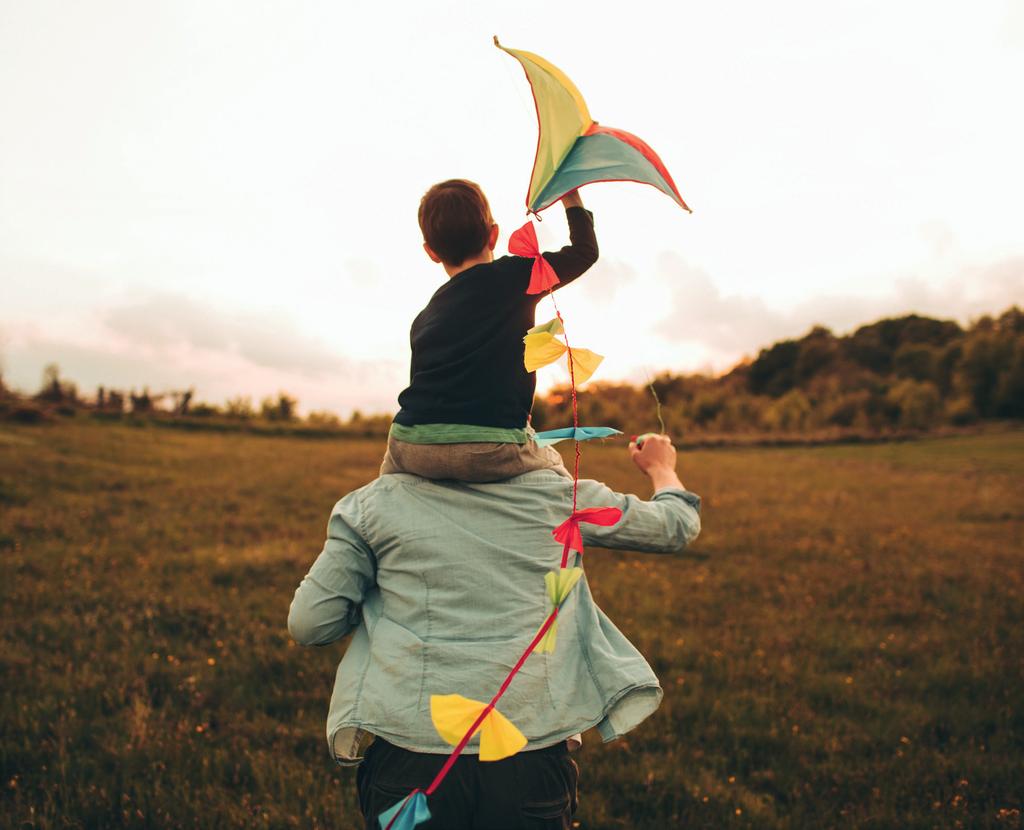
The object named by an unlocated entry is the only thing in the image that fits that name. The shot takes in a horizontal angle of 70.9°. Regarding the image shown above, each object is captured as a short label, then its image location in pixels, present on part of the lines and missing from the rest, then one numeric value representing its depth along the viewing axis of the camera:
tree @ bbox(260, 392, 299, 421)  27.72
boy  1.83
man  1.82
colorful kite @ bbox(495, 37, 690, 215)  1.70
